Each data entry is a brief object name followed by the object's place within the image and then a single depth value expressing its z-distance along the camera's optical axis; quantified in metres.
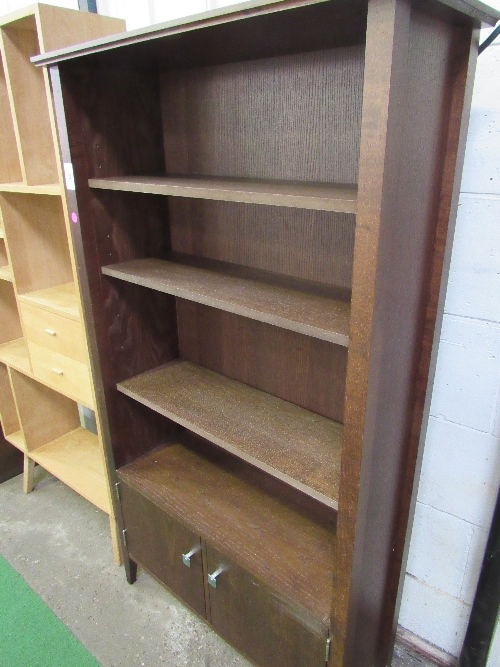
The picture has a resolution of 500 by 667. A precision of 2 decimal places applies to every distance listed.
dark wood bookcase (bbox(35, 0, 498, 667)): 0.84
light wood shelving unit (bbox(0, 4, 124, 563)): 1.48
